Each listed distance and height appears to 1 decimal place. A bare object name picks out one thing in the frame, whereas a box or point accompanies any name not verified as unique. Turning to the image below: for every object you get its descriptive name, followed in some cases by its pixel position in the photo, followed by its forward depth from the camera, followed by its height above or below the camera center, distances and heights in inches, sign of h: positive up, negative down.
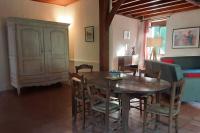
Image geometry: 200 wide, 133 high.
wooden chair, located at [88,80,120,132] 83.7 -29.4
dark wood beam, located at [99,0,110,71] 171.3 +20.4
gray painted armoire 167.6 +2.0
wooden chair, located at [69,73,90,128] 95.7 -25.2
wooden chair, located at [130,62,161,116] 98.7 -14.9
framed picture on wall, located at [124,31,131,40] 262.2 +30.6
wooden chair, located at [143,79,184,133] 80.2 -30.0
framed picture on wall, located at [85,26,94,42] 193.5 +24.6
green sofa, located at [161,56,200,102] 139.8 -29.8
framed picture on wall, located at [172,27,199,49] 225.9 +22.8
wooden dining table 79.6 -17.7
